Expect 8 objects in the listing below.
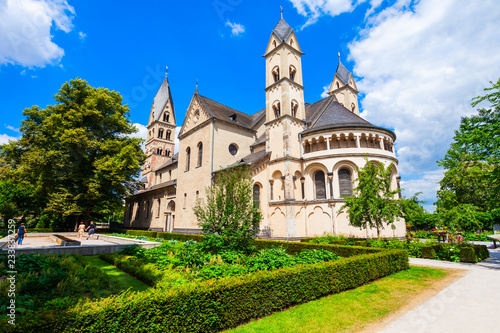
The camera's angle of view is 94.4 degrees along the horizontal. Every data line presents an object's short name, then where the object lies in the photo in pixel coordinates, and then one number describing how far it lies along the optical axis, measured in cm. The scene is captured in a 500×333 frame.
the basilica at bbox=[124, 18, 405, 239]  2238
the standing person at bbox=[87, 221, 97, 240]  2448
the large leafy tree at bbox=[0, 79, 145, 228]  2689
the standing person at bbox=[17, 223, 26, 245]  1685
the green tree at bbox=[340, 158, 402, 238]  1408
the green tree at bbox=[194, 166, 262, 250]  1215
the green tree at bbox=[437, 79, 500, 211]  1181
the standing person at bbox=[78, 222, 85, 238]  2328
